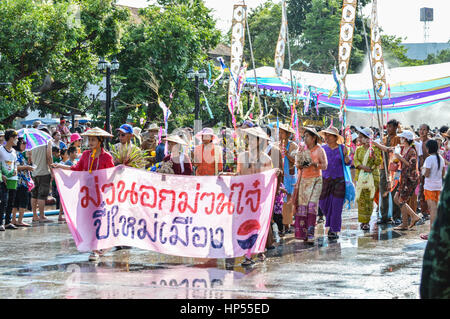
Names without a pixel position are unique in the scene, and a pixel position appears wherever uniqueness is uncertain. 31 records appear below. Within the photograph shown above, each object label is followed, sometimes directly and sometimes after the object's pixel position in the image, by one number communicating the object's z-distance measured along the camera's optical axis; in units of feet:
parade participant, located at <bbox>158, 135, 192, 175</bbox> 34.53
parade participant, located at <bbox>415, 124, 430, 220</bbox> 44.39
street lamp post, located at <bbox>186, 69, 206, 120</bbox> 85.51
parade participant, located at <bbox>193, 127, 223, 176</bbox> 35.06
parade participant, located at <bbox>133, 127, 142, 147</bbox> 52.05
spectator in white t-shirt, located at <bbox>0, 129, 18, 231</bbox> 42.22
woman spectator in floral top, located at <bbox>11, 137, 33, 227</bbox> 45.01
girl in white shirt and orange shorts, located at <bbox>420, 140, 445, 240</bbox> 36.91
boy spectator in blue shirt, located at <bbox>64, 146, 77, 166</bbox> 49.23
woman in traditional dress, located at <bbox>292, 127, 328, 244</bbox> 35.86
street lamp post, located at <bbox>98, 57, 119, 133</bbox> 73.13
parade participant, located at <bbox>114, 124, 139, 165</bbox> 37.04
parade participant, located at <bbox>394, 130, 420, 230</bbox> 41.98
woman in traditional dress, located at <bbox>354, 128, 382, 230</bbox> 42.78
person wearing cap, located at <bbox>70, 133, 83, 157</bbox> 48.60
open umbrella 49.29
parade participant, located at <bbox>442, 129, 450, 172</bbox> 47.91
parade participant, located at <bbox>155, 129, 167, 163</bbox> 43.45
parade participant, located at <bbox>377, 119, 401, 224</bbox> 44.47
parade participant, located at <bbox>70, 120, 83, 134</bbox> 84.79
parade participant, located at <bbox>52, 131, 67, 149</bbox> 53.57
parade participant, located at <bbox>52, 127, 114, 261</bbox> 31.86
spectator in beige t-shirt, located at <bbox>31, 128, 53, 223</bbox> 48.57
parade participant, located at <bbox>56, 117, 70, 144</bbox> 65.47
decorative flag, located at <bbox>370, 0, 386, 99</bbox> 49.65
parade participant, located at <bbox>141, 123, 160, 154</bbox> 46.03
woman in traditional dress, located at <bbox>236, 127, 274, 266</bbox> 30.66
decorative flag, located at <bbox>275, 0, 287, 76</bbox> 57.06
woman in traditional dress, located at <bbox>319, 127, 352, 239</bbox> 38.27
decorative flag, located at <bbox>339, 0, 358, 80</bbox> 47.21
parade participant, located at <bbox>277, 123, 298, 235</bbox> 39.01
